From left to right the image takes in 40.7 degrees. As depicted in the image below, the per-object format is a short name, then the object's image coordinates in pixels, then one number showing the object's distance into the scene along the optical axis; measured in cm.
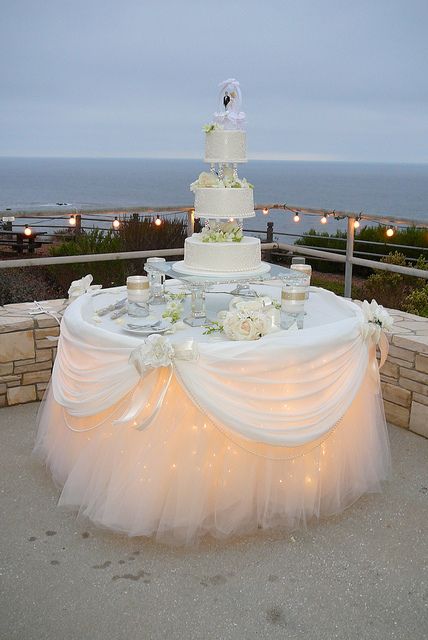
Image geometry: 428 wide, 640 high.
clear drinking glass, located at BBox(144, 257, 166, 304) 354
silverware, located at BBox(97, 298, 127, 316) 327
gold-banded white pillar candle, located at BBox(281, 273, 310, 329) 291
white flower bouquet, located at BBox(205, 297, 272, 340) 267
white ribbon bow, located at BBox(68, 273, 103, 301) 356
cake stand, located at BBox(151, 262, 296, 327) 312
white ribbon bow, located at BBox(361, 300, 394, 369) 300
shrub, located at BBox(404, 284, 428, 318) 728
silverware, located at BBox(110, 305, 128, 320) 320
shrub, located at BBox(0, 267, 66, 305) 602
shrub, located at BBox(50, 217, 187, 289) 660
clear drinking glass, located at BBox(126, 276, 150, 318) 300
